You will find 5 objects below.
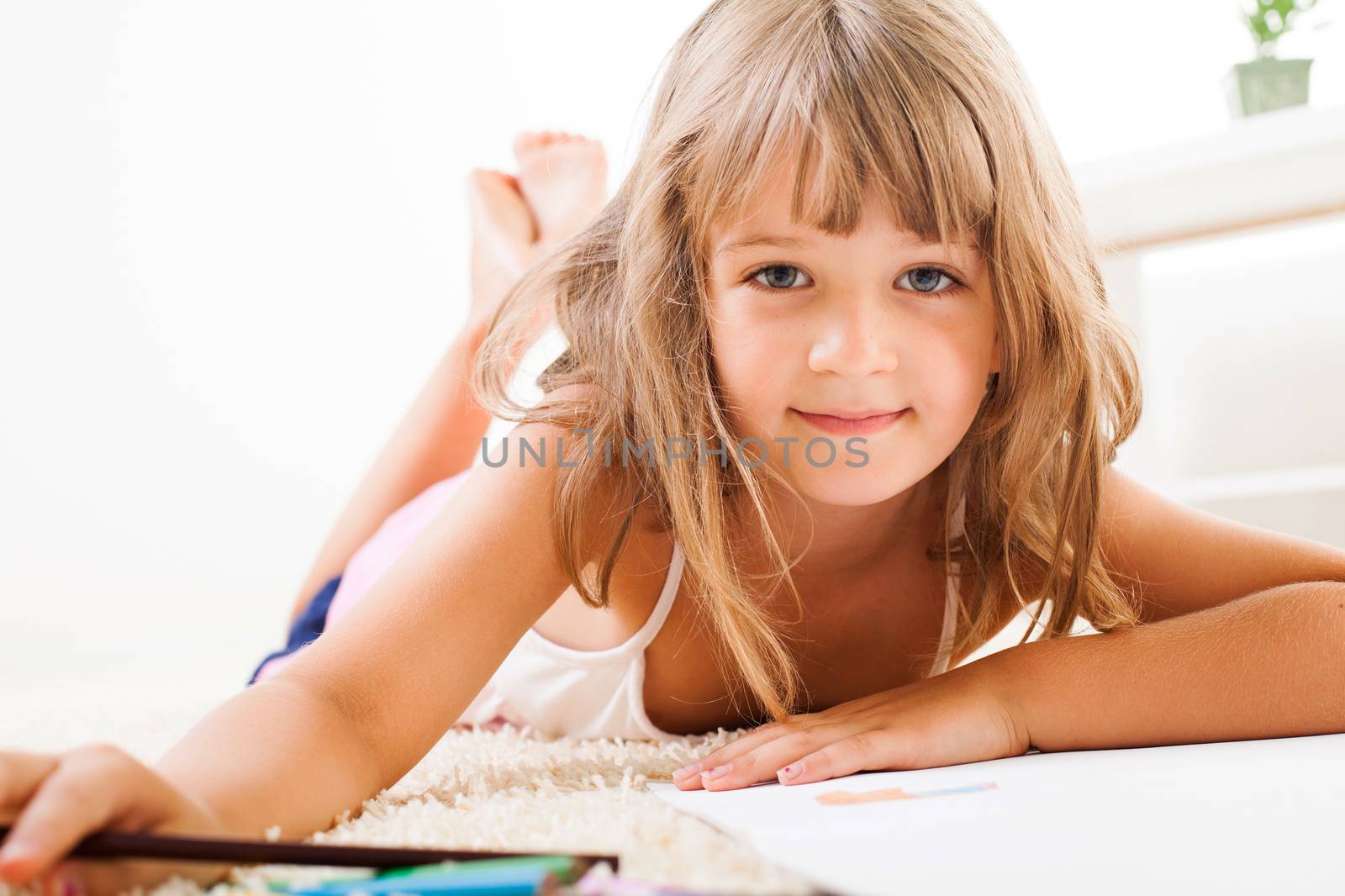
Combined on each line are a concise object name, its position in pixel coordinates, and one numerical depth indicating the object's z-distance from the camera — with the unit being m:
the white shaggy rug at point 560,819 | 0.45
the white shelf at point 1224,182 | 1.57
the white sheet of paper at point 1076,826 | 0.45
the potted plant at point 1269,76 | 1.71
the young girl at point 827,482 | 0.72
